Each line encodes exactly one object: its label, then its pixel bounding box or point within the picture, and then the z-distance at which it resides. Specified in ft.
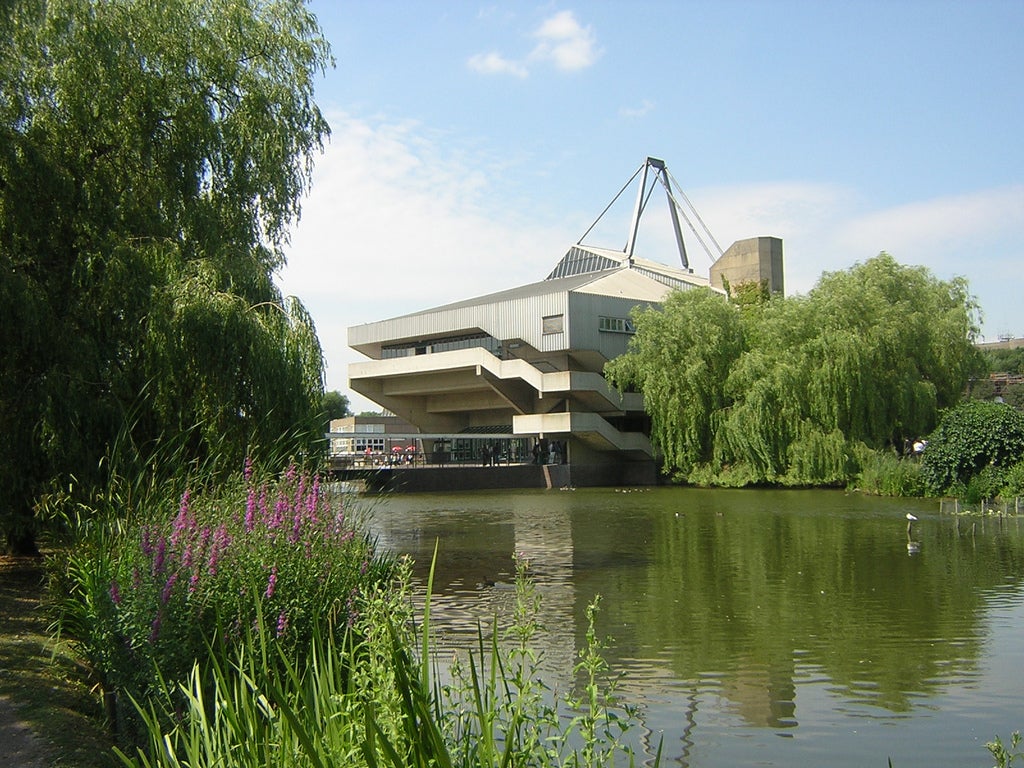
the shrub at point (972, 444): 74.95
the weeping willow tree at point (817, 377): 100.73
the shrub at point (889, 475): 87.30
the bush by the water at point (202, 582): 18.19
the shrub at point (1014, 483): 71.67
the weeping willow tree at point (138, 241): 32.96
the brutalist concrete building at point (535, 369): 135.95
